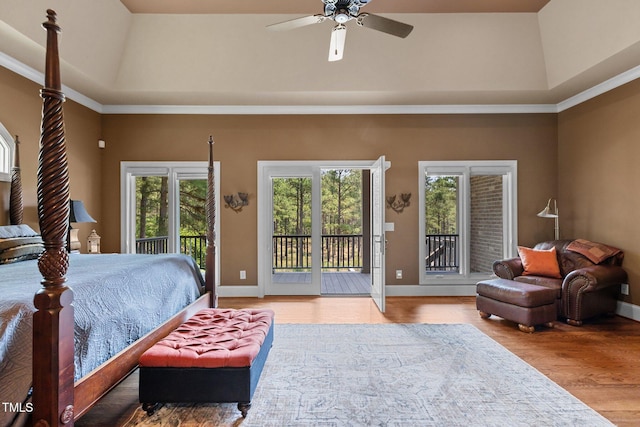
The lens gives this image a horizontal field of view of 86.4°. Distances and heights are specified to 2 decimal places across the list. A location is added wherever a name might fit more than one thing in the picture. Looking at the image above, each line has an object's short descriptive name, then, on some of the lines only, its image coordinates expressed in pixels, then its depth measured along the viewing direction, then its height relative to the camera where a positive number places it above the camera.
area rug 2.14 -1.26
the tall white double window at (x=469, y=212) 5.51 +0.10
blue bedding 1.50 -0.54
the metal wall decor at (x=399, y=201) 5.50 +0.27
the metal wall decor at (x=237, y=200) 5.43 +0.28
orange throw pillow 4.35 -0.58
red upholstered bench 2.08 -0.97
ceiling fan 2.65 +1.65
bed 1.50 -0.53
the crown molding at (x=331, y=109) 5.39 +1.73
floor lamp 5.01 +0.07
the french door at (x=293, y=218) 5.45 -0.01
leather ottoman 3.73 -0.97
